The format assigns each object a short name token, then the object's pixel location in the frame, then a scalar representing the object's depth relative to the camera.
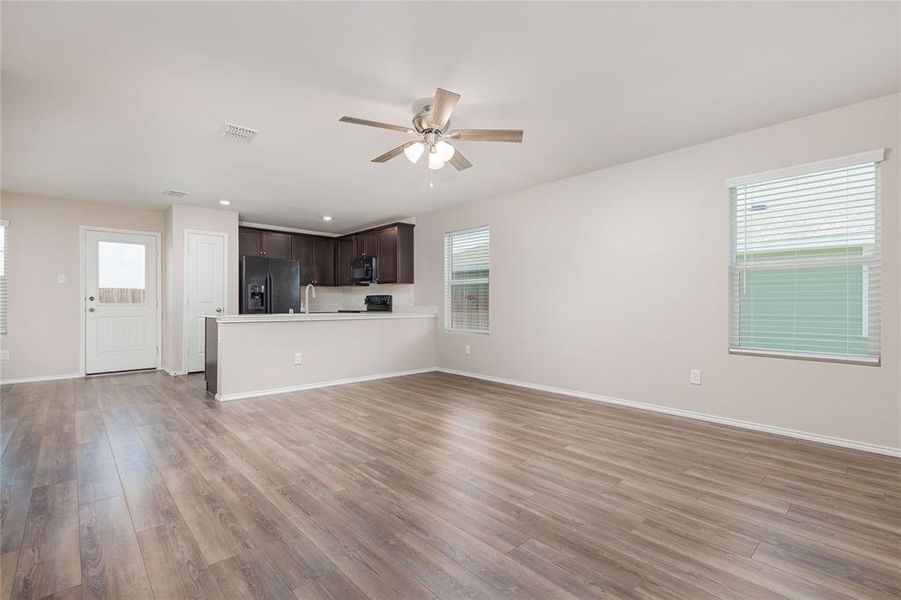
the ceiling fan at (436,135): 2.57
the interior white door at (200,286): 5.90
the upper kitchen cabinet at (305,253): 7.55
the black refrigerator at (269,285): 6.10
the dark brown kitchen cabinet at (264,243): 6.91
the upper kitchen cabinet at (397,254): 6.62
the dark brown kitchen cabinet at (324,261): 7.81
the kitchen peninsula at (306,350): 4.42
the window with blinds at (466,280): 5.71
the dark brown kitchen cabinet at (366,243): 7.09
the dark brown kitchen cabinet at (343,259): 7.73
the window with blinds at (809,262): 2.93
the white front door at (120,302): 5.73
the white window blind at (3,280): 5.12
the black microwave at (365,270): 7.00
